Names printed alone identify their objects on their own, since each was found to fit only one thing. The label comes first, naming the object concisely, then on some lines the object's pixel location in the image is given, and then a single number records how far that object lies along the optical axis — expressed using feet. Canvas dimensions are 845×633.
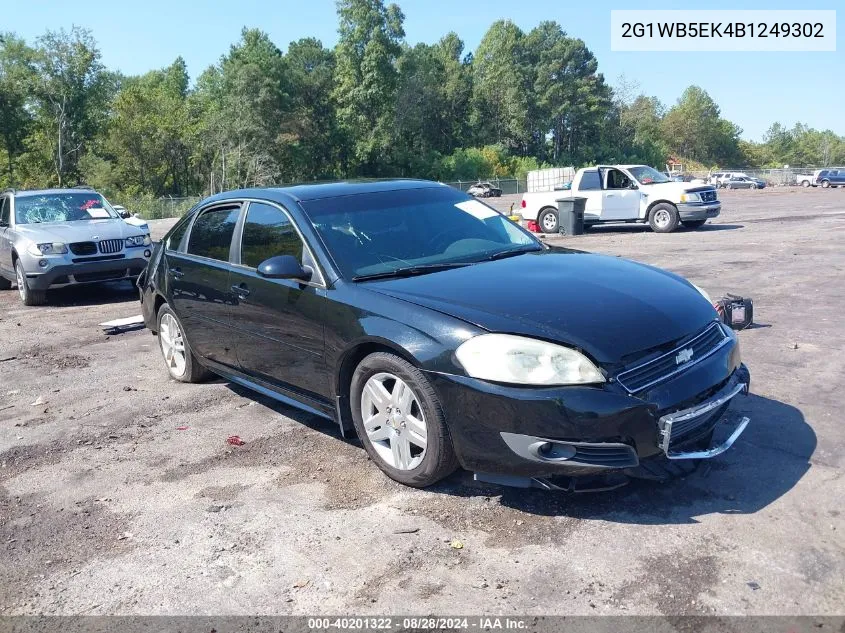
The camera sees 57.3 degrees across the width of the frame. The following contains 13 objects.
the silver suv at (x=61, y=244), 37.06
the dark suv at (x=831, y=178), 181.06
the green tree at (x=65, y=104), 202.80
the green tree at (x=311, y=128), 228.02
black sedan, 11.90
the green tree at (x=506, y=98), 290.35
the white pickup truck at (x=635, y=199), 64.28
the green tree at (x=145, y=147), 221.05
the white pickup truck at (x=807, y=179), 194.05
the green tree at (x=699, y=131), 395.96
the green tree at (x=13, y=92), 202.49
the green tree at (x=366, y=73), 232.73
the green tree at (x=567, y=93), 293.64
